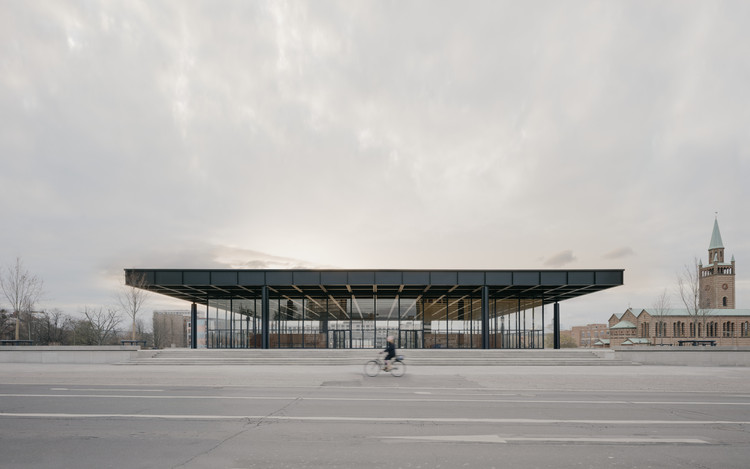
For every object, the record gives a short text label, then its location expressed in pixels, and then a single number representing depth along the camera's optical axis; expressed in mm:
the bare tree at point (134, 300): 41500
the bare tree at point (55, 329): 53506
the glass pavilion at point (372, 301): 32250
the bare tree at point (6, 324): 58031
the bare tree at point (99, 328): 53881
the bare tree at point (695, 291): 43406
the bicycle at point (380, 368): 21375
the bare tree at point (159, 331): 75881
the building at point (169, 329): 81212
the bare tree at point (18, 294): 39938
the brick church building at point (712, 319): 114188
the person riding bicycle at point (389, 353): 21175
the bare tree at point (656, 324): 103138
